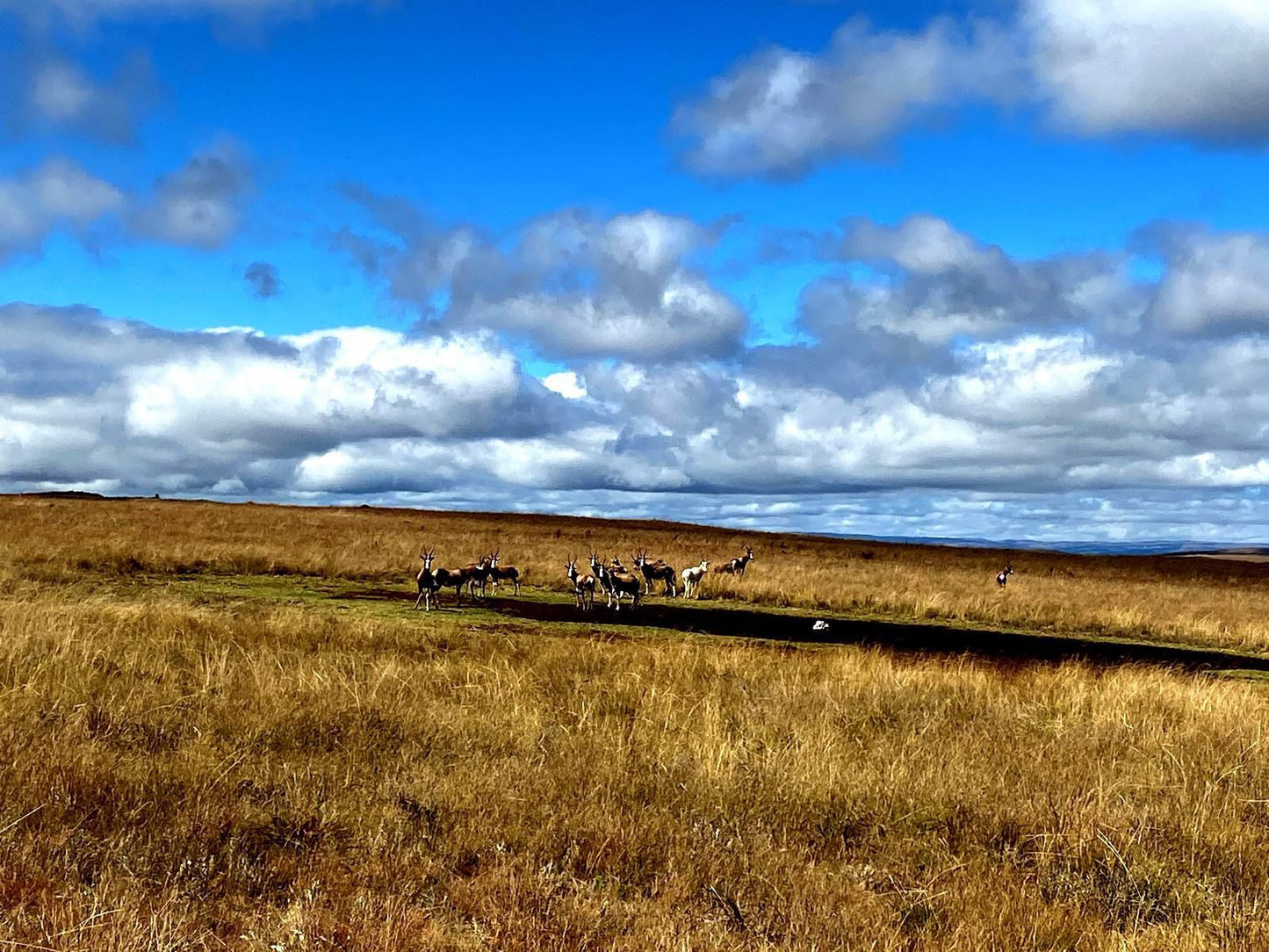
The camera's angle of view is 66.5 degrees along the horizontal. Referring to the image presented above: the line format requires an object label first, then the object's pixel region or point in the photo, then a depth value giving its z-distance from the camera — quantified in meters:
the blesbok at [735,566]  36.38
